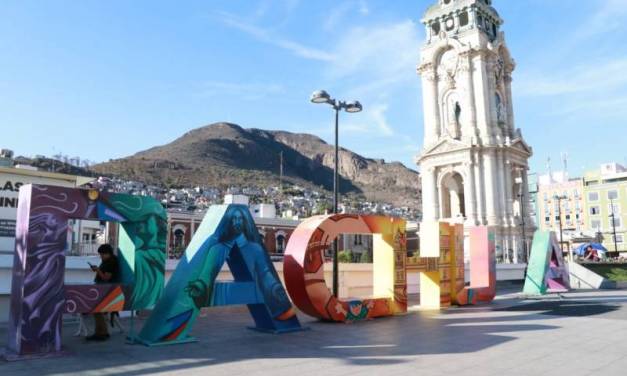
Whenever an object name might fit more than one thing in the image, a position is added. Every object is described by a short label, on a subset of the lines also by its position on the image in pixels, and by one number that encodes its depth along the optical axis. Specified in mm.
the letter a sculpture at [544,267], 21422
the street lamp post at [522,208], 45750
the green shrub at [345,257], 35875
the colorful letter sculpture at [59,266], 8578
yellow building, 79625
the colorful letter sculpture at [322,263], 12234
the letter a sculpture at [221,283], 9734
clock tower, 45750
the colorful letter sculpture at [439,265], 16281
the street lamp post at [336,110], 14257
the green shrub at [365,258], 42306
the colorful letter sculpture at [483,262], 18442
